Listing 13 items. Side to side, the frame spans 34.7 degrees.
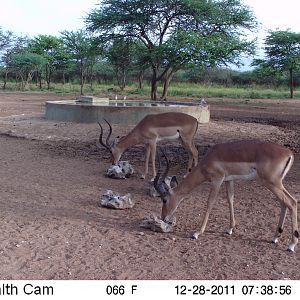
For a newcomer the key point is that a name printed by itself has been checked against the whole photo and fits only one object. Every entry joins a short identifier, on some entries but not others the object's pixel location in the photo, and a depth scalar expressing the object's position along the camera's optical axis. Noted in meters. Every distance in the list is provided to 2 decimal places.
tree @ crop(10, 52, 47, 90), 47.47
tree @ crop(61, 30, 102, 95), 45.80
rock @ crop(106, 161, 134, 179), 8.49
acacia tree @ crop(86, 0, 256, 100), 25.88
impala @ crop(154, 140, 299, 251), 5.11
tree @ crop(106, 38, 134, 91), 28.67
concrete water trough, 15.70
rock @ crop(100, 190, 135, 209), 6.51
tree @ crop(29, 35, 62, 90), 52.66
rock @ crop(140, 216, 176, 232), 5.54
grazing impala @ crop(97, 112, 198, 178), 8.88
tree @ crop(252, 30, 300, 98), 40.75
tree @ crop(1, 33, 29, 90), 51.75
